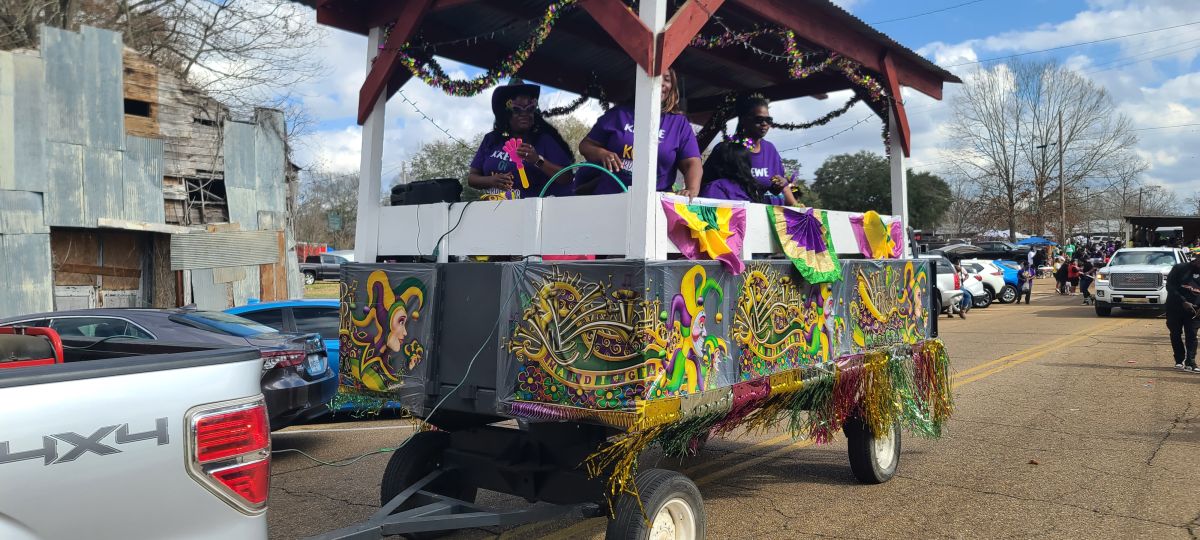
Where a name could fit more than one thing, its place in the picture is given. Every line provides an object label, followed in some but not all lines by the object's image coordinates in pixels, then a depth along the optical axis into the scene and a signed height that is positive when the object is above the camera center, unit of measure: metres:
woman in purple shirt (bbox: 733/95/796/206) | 5.99 +0.76
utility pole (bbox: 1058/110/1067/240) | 43.85 +2.63
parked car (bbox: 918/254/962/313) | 20.64 -0.87
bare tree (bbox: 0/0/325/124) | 19.34 +5.44
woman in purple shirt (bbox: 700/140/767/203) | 5.81 +0.54
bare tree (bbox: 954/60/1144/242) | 43.84 +3.77
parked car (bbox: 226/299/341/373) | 9.06 -0.68
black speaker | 4.99 +0.37
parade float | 3.81 -0.33
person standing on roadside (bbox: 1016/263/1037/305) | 26.44 -1.01
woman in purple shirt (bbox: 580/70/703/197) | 4.93 +0.64
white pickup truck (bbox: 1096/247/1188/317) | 19.97 -0.69
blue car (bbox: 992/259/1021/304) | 26.44 -1.04
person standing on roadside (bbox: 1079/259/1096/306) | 26.02 -0.81
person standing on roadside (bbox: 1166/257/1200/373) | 11.70 -0.81
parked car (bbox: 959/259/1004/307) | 24.98 -0.76
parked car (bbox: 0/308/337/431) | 7.09 -0.75
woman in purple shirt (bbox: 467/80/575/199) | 5.38 +0.70
